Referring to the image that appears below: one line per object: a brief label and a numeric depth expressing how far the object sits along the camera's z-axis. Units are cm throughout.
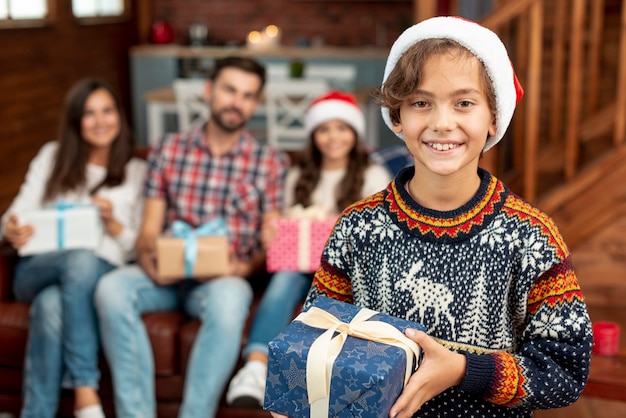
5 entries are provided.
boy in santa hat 115
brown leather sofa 261
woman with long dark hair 261
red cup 230
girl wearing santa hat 275
